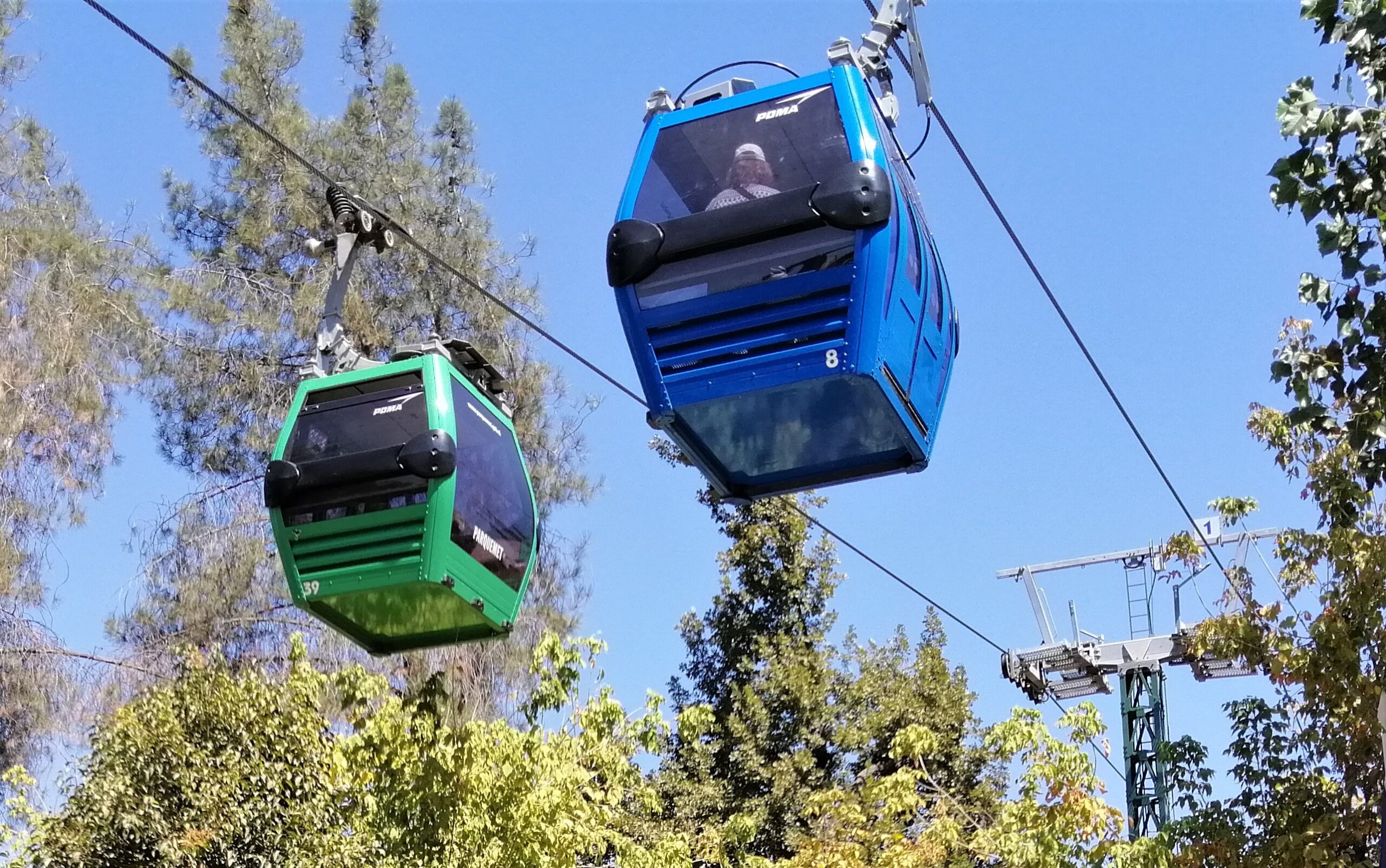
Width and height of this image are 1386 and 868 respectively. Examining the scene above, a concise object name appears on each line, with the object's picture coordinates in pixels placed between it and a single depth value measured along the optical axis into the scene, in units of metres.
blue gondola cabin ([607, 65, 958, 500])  5.79
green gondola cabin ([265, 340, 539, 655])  7.27
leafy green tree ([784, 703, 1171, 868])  11.49
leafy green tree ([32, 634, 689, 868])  12.03
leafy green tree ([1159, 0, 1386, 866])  9.90
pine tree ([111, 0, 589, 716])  16.42
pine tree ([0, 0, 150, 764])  15.27
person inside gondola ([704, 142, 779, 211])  6.00
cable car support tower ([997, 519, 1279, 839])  17.00
